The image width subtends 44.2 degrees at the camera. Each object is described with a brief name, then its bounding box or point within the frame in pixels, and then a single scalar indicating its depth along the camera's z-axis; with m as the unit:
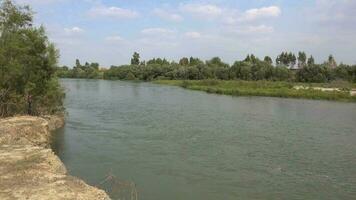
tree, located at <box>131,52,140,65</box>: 182.88
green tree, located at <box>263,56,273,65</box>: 139.38
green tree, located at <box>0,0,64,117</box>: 30.53
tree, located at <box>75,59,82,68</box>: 195.27
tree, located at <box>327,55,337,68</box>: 128.00
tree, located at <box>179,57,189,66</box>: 172.00
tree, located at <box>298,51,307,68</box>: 143.73
